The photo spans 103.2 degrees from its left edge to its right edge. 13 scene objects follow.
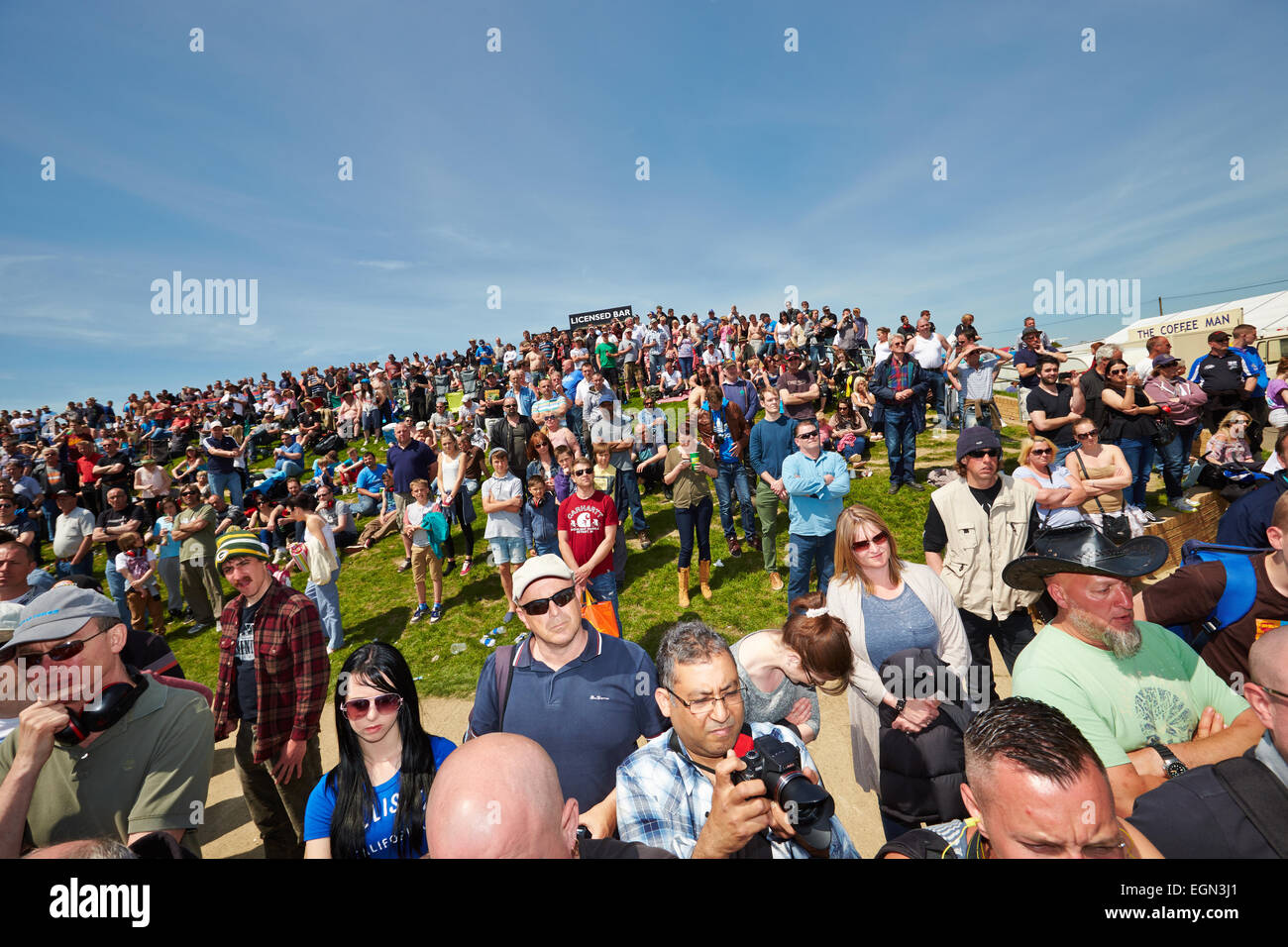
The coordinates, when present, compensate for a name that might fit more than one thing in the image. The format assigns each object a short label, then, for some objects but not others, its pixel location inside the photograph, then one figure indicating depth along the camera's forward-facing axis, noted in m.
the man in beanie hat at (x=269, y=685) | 3.56
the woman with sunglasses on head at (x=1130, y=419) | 7.64
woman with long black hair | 2.41
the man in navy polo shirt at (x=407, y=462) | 9.87
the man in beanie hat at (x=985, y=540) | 4.22
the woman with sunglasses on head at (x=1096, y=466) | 5.42
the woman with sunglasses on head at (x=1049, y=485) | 4.97
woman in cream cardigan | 3.32
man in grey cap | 2.34
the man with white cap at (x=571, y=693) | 2.72
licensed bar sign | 27.43
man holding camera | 2.14
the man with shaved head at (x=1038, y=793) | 1.52
